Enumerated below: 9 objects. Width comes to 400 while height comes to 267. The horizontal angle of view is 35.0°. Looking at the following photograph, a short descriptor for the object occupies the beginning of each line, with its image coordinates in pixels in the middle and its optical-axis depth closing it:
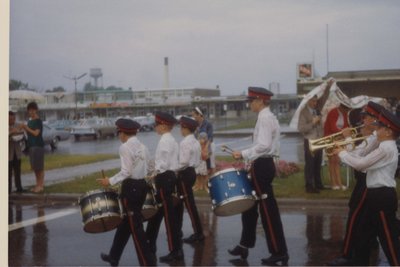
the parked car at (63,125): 22.11
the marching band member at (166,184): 6.77
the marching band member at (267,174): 6.39
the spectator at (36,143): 10.99
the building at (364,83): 12.20
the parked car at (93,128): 23.59
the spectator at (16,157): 11.34
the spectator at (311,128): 10.42
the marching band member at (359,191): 5.81
